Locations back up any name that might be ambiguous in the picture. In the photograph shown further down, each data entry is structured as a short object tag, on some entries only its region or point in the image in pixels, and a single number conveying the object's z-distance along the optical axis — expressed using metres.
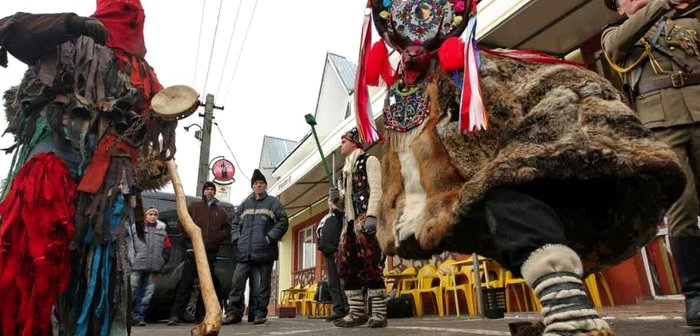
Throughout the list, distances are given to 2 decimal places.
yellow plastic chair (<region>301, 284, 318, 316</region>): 11.95
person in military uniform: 2.34
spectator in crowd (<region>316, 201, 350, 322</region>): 5.91
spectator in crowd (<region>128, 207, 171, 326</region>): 6.46
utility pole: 12.89
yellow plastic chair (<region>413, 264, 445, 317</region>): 7.99
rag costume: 1.88
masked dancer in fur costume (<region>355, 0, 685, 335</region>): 1.45
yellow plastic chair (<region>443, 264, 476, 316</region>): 7.15
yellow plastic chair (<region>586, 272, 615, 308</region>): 5.77
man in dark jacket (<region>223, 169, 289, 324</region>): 6.09
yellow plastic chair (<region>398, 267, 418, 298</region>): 8.73
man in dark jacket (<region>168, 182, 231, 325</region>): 6.49
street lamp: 15.97
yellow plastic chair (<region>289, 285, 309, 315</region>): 13.04
